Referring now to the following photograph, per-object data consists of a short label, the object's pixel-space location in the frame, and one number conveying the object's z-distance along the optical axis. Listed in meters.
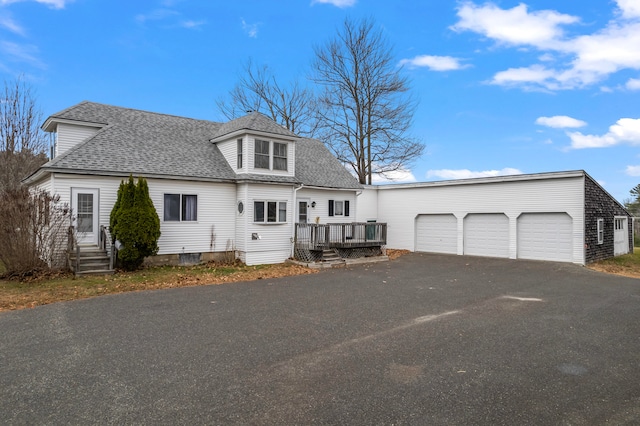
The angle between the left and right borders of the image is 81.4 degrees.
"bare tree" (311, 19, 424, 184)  28.55
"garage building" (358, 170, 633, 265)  15.88
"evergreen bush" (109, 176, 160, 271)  12.05
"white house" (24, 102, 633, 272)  13.38
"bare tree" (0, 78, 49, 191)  21.28
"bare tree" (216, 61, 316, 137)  31.06
